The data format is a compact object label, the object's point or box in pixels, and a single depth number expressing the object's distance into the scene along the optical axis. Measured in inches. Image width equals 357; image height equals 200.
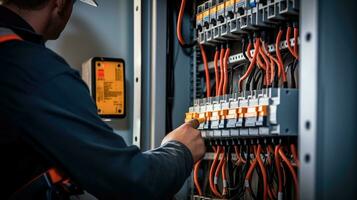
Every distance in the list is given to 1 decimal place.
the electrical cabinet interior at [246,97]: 60.5
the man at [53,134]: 44.1
